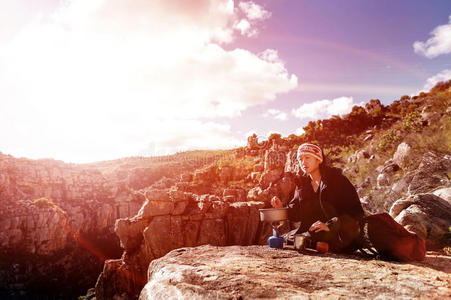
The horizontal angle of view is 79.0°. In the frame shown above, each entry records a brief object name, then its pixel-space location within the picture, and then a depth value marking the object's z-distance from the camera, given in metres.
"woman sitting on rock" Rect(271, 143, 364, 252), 4.04
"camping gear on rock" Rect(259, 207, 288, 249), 4.48
